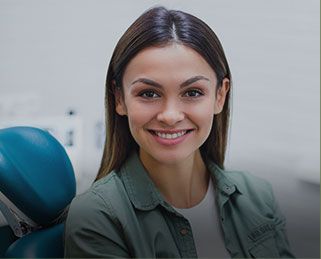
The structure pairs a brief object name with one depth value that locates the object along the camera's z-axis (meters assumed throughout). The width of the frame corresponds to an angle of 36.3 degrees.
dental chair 1.10
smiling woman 1.10
